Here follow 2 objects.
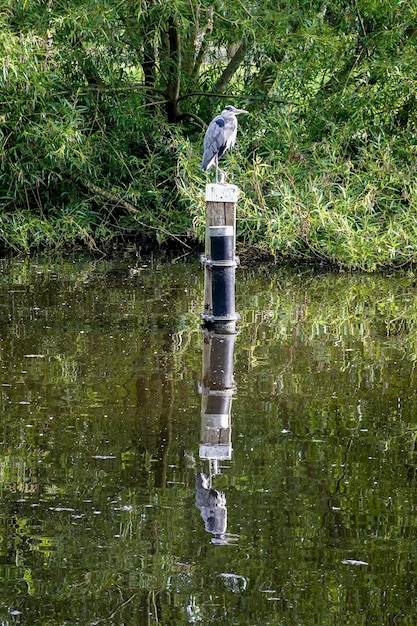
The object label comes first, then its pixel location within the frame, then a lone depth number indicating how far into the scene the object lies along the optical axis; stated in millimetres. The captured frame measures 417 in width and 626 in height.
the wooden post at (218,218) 16031
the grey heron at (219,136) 19000
